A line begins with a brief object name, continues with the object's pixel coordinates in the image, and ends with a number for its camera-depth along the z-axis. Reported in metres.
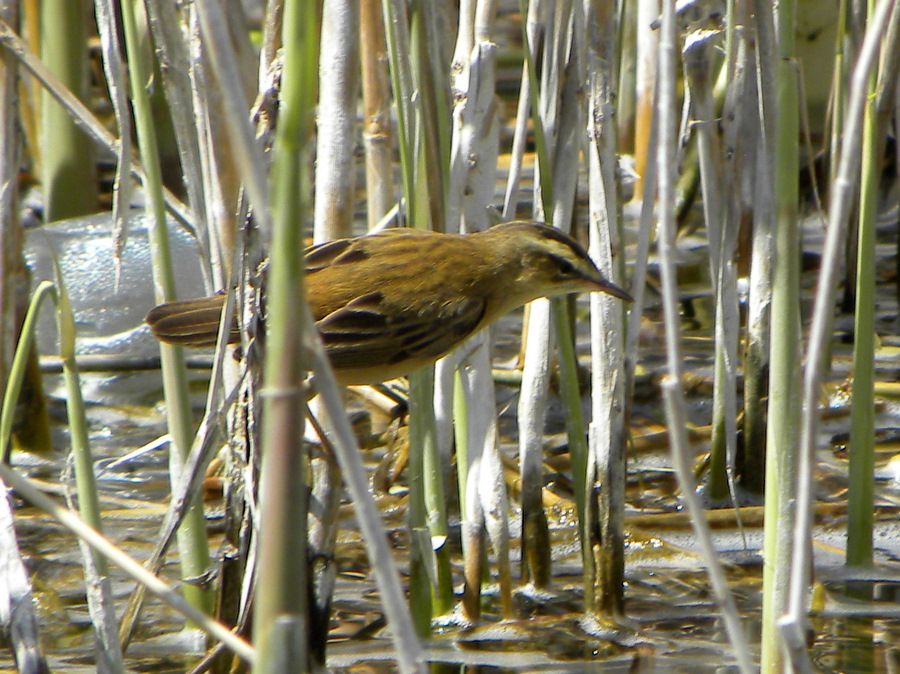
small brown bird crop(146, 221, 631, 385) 5.79
